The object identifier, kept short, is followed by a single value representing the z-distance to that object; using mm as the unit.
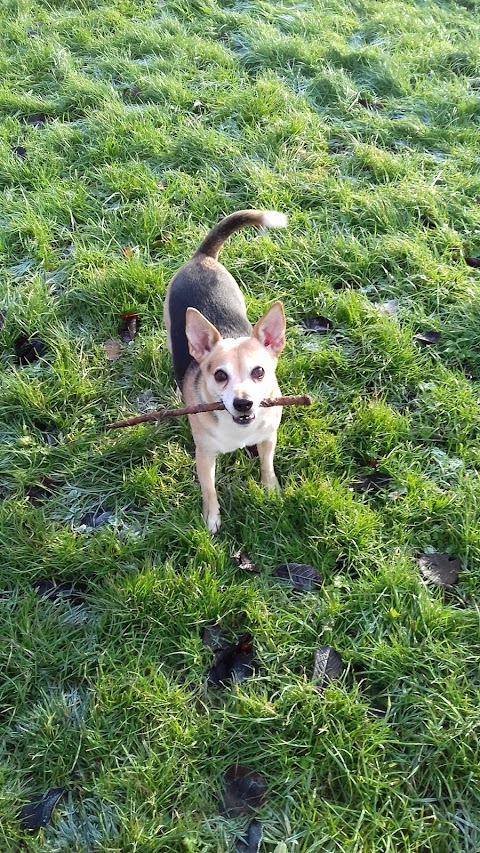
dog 2521
